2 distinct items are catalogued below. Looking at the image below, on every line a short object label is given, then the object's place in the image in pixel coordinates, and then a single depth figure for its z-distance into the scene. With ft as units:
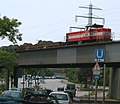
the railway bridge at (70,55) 160.97
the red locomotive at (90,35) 188.75
